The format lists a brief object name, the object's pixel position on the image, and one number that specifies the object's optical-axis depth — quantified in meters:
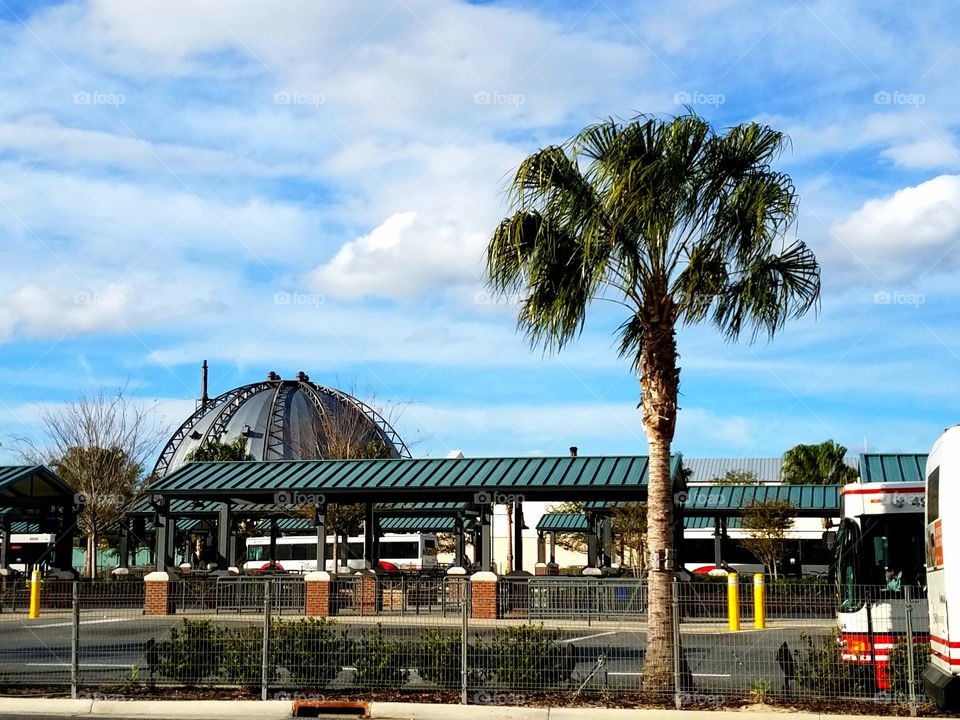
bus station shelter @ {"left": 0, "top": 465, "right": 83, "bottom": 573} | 35.56
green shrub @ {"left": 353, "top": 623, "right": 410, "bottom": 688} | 14.80
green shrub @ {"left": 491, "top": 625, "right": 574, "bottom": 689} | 14.55
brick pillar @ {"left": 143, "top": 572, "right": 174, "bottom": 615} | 19.55
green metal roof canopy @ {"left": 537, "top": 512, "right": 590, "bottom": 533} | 57.47
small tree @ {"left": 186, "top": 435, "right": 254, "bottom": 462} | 72.75
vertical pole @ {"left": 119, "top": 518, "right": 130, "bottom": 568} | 51.69
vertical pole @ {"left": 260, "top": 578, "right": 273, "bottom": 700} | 14.60
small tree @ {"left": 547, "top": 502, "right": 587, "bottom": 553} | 67.06
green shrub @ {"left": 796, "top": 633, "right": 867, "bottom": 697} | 13.88
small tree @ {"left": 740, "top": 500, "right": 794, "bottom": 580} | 44.24
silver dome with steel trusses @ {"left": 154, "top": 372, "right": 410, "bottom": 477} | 80.12
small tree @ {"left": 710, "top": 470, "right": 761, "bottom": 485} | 62.82
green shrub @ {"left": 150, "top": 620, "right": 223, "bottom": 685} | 15.13
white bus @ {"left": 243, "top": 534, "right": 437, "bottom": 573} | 60.17
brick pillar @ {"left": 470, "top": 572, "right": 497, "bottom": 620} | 21.31
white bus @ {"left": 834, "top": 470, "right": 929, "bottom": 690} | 15.55
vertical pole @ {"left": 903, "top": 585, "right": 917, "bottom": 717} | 13.27
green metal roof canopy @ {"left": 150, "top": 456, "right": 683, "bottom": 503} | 30.36
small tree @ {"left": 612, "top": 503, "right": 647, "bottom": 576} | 52.50
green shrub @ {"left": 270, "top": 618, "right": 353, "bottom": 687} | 14.85
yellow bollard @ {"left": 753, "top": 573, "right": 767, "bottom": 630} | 16.19
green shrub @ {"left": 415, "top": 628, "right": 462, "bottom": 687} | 14.72
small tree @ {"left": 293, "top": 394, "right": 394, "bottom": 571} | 53.50
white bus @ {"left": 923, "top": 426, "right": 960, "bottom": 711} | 11.75
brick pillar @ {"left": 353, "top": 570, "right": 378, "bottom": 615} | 18.25
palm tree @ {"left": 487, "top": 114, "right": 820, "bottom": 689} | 15.24
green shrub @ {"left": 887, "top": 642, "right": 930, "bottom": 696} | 13.63
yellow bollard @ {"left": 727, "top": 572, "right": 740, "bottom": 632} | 16.66
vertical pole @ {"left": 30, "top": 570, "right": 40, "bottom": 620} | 17.16
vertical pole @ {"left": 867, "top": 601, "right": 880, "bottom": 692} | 13.90
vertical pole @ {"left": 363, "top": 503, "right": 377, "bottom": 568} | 35.31
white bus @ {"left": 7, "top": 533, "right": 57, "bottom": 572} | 62.44
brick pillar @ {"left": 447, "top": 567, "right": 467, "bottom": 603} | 19.56
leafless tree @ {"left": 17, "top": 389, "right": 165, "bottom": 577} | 51.78
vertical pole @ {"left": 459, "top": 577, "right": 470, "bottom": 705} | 14.21
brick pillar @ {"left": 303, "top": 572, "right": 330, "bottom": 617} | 18.71
